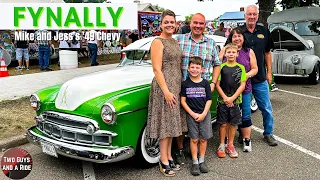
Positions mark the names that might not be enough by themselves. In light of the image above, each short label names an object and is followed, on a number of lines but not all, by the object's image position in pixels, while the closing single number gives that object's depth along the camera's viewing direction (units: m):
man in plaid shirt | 3.88
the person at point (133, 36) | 15.83
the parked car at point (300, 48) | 9.48
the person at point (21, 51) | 12.33
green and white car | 3.58
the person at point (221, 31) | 12.91
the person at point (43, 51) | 12.15
